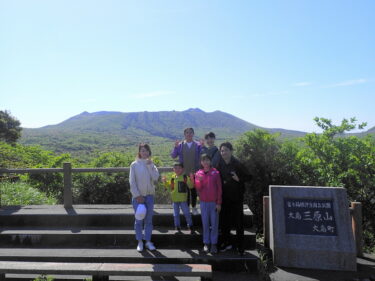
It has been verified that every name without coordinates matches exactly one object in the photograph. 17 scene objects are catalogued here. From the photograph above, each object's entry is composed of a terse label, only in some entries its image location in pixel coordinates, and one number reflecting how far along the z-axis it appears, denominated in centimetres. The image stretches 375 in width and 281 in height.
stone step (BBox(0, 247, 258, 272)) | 475
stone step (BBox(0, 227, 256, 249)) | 533
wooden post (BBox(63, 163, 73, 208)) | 661
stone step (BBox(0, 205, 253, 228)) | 595
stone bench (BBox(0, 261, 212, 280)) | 385
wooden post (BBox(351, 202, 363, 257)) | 541
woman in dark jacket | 487
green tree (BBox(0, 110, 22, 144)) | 3384
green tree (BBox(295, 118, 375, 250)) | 697
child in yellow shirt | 539
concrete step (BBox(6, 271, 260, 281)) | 452
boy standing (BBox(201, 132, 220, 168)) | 530
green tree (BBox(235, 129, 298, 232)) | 742
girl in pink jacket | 489
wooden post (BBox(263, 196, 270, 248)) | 562
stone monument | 495
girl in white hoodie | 503
